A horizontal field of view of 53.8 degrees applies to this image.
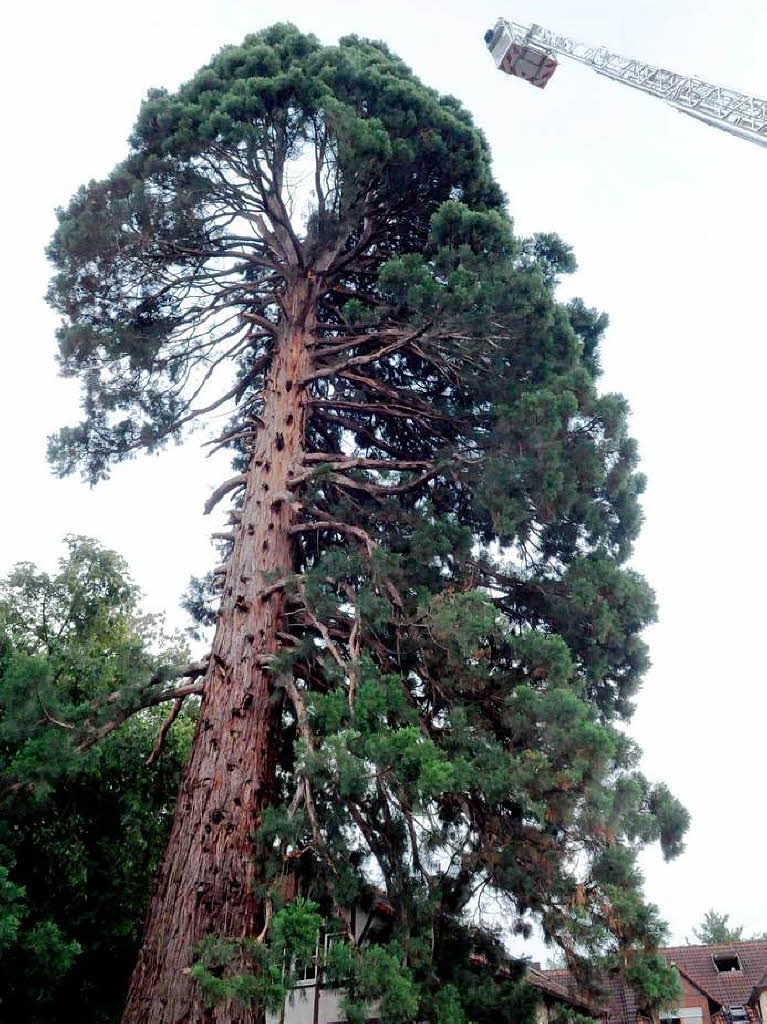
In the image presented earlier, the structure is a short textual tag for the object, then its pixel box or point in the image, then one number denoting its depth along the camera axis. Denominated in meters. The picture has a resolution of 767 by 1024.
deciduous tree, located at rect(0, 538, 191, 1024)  5.80
